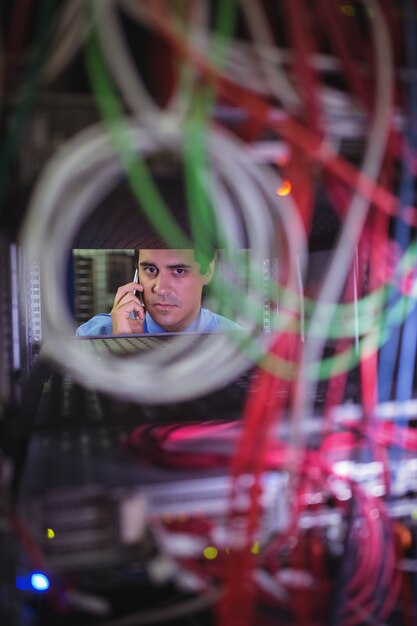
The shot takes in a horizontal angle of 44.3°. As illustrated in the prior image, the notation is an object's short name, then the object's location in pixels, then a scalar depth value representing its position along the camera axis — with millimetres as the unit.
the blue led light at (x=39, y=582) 649
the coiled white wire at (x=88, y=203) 519
